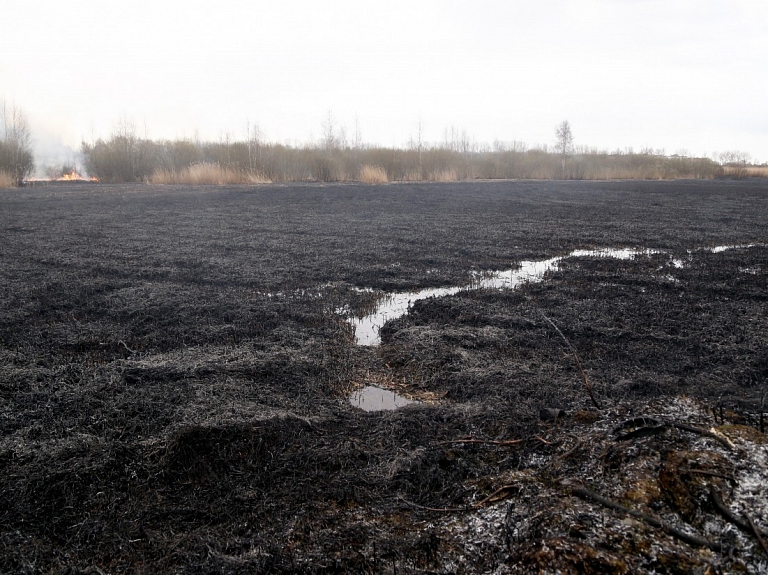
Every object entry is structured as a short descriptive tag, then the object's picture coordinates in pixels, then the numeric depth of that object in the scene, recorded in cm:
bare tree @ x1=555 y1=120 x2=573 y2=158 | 4994
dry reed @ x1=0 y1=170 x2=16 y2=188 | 2577
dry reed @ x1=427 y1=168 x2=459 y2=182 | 3225
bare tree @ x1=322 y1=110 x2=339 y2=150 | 3853
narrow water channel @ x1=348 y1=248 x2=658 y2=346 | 539
